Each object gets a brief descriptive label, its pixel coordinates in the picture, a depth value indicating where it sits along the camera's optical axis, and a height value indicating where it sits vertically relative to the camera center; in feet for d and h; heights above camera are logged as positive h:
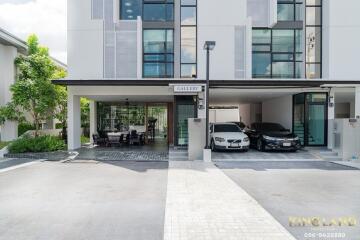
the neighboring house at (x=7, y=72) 56.03 +8.53
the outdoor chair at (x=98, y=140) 53.52 -4.77
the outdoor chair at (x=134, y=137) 57.82 -4.45
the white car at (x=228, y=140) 46.06 -4.00
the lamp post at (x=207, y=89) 38.73 +3.70
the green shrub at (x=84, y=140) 63.49 -5.74
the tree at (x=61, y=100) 50.31 +2.59
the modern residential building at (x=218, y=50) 49.52 +11.50
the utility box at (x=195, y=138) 41.22 -3.31
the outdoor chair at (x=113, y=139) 54.49 -4.59
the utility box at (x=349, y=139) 42.60 -3.58
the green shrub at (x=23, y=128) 58.54 -2.68
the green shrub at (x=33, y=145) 44.93 -4.73
